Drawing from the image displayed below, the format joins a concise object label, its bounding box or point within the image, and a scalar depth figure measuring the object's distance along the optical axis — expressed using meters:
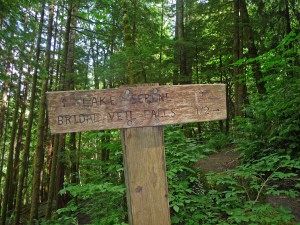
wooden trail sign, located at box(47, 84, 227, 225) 1.66
